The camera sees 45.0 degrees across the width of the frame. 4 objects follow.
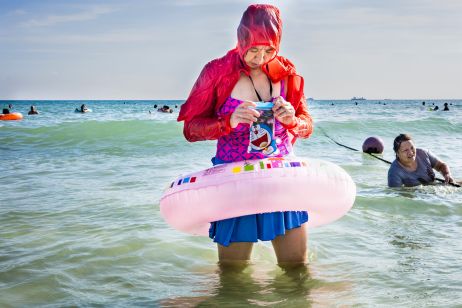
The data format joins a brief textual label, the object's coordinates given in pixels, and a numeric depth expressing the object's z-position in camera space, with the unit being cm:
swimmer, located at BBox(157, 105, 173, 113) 3472
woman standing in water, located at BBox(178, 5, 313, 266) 266
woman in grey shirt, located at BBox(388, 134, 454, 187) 683
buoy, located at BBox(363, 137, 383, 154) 1177
